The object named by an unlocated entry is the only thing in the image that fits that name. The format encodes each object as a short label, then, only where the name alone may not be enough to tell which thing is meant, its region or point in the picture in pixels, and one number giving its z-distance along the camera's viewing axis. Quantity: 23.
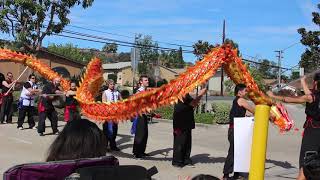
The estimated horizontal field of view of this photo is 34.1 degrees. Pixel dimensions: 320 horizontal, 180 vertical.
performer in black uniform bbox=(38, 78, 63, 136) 13.44
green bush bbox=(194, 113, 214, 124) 19.23
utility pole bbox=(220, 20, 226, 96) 58.83
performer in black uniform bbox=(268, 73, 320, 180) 6.71
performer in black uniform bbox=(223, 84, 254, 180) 8.64
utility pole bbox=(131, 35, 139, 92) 23.31
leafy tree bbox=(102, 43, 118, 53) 122.56
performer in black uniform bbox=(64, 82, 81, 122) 12.39
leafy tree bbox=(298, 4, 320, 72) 38.19
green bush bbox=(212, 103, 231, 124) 19.33
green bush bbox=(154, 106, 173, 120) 21.23
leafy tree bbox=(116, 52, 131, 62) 130.70
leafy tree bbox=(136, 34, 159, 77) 76.63
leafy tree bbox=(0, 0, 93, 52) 18.73
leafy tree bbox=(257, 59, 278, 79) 96.97
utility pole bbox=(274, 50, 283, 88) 73.00
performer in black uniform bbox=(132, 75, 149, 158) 10.88
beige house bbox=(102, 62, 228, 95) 87.94
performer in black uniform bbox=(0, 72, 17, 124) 15.98
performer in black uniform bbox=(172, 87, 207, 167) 9.80
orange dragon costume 6.90
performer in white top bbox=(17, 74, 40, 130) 14.98
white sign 6.20
